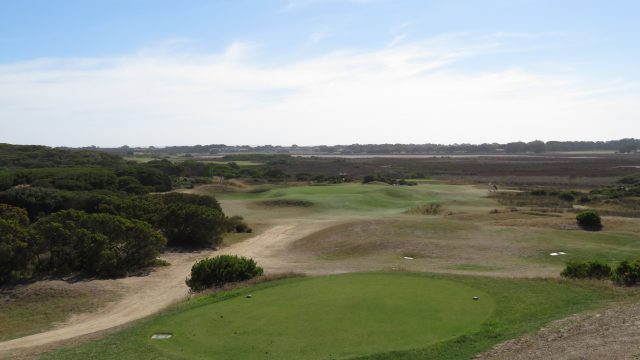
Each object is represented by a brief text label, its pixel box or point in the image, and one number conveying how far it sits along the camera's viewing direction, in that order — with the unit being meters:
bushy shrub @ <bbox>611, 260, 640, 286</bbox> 16.92
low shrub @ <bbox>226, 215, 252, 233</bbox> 38.22
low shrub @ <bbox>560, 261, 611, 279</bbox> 18.20
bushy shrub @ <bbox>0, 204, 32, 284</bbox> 22.87
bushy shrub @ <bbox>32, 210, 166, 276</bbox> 25.17
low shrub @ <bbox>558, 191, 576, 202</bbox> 52.38
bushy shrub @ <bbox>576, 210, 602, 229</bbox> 32.03
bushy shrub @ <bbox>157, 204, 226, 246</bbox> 32.91
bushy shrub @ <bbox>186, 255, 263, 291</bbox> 20.50
